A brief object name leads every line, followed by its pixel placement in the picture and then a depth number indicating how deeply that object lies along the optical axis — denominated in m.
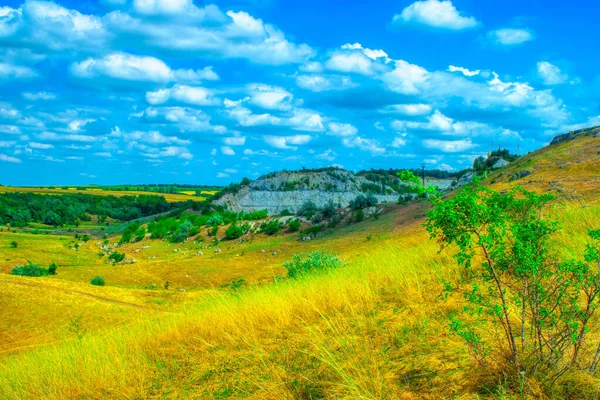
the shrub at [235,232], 48.03
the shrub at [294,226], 43.75
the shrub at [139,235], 59.12
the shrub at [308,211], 46.49
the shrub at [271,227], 45.53
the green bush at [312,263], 12.84
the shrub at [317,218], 43.58
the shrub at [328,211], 44.12
